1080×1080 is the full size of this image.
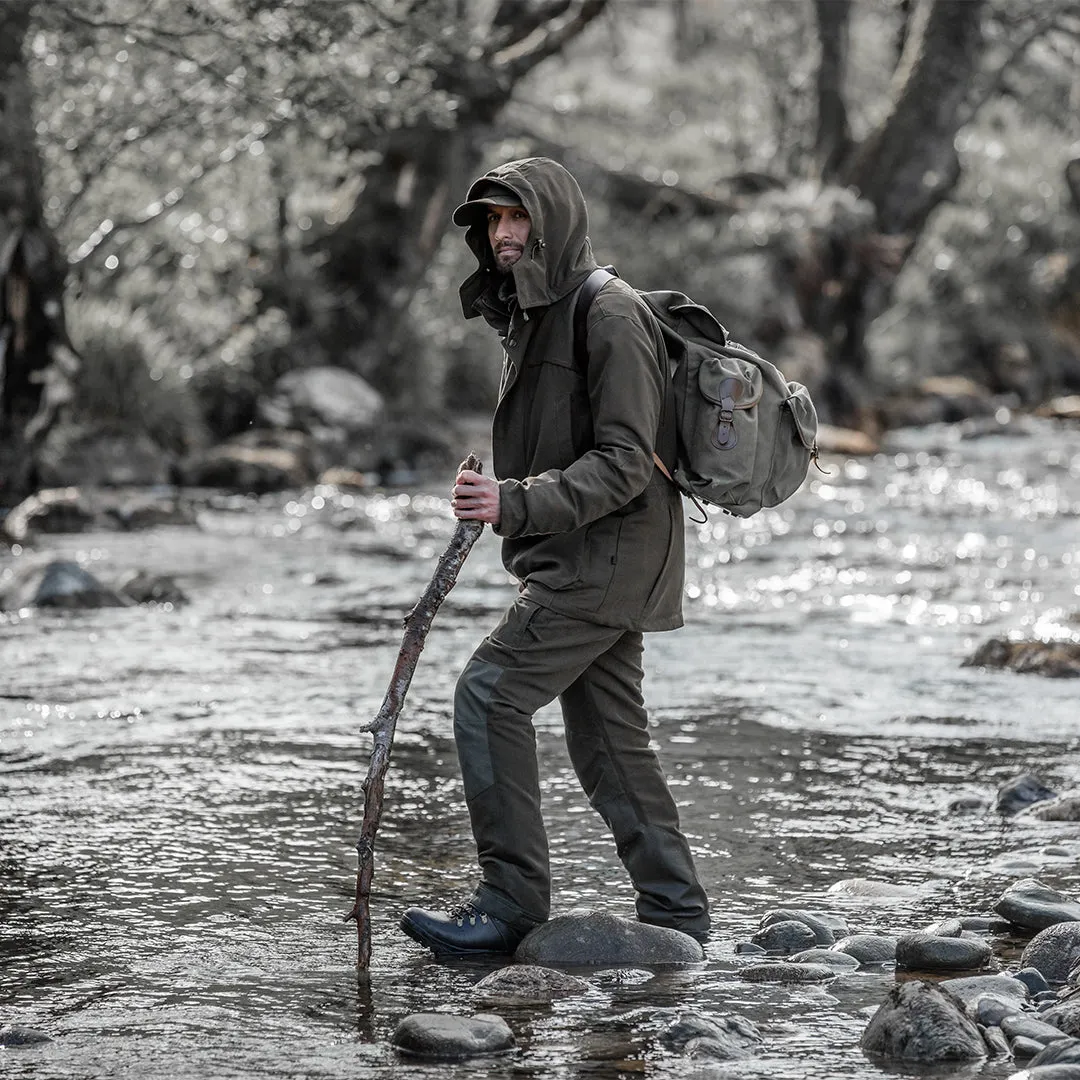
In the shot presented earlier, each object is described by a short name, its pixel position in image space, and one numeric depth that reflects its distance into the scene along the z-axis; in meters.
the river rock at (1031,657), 17.92
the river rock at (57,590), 21.58
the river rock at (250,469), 35.00
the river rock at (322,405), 39.25
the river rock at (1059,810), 12.50
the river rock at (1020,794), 12.80
